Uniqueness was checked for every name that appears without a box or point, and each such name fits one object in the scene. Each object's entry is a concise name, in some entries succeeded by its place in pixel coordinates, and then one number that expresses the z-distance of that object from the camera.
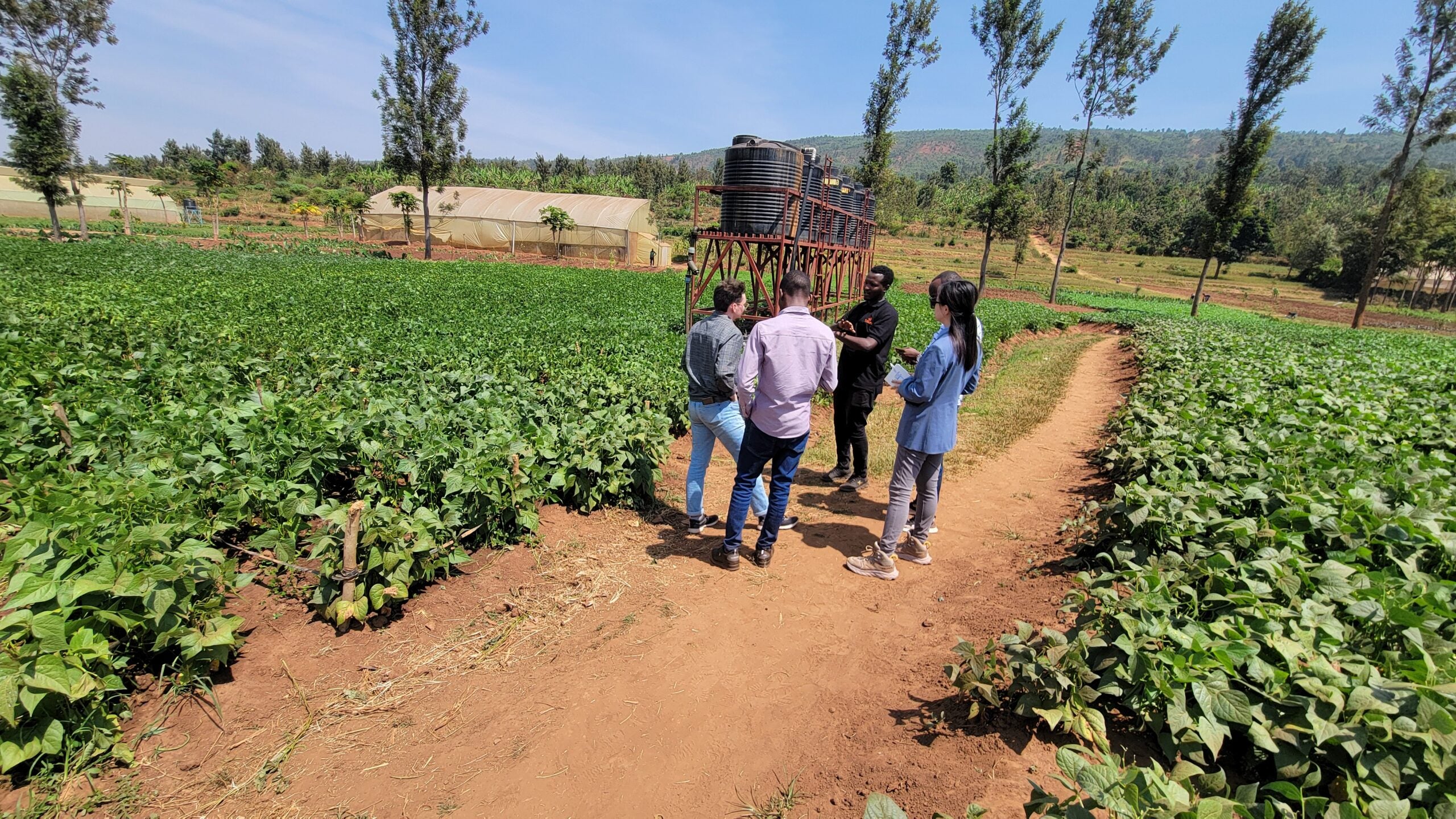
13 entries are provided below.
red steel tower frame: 11.88
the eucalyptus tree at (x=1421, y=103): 29.11
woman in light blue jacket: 4.19
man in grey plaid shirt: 4.39
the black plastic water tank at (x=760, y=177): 11.59
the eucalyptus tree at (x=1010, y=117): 32.09
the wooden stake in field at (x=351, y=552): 3.41
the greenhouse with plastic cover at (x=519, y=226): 39.84
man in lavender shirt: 4.12
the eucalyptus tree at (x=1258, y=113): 29.67
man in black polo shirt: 5.71
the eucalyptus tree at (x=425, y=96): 30.67
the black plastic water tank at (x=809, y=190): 12.92
